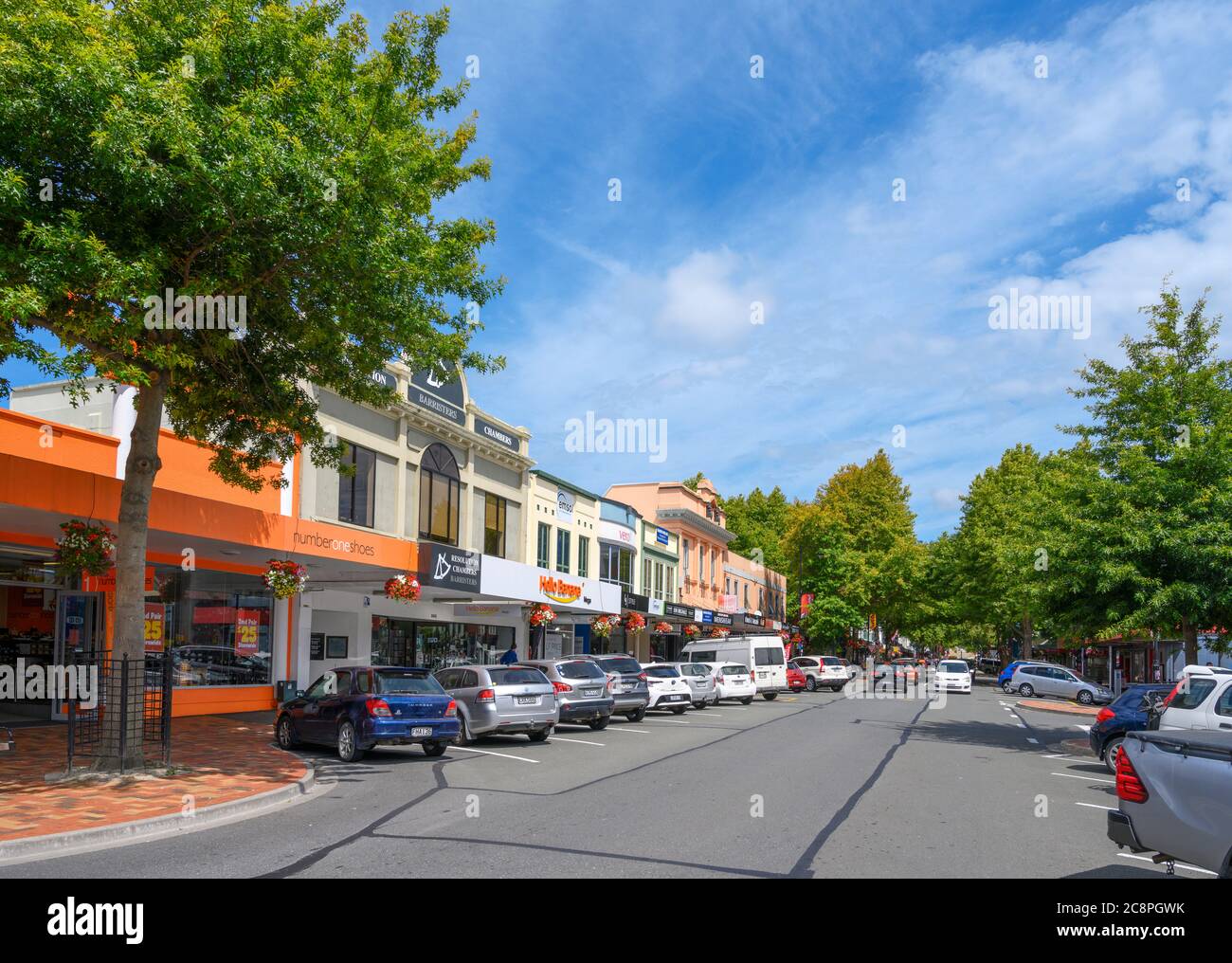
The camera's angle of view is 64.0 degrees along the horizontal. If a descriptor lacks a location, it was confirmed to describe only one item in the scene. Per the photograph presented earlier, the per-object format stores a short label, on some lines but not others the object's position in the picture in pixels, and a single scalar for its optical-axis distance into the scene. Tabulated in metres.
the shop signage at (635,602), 36.64
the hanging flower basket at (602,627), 33.38
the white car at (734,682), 31.53
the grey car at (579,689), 20.30
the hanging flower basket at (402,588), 21.66
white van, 34.75
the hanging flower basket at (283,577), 17.84
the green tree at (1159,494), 18.05
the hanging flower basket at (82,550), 13.09
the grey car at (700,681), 29.25
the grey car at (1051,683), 42.44
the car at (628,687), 23.23
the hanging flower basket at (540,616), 28.42
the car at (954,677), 43.72
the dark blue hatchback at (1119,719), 15.91
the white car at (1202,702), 12.40
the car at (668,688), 26.70
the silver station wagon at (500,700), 17.25
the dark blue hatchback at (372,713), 14.66
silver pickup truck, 5.86
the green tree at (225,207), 10.31
